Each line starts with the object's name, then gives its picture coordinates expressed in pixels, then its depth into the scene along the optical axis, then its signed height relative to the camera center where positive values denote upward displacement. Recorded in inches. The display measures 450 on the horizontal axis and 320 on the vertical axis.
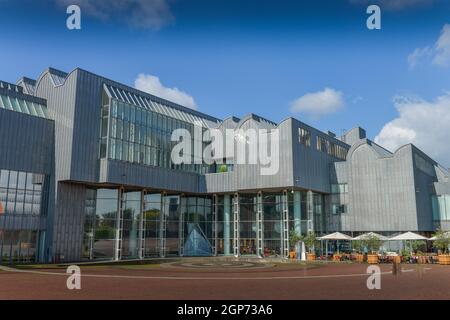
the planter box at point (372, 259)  1697.8 -118.8
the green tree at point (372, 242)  1768.0 -53.6
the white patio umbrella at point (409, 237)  1745.8 -32.0
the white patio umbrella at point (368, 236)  1792.6 -29.0
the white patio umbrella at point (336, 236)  1892.2 -30.8
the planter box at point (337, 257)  1852.9 -121.6
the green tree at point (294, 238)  1947.6 -40.6
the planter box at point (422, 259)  1709.6 -120.8
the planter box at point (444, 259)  1631.4 -114.0
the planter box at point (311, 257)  1948.9 -127.2
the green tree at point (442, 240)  1684.3 -42.4
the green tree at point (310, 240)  1902.9 -48.5
